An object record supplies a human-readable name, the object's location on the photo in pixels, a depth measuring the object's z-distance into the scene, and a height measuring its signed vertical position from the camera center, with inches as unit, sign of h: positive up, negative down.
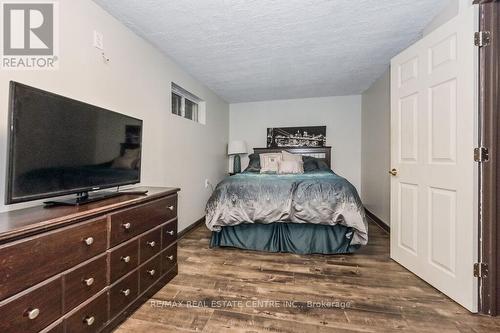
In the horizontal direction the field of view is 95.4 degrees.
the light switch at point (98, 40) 71.2 +40.4
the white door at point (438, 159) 61.7 +3.6
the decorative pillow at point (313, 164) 162.1 +3.4
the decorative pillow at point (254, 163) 163.2 +4.0
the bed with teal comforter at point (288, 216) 95.9 -20.4
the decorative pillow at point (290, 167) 148.9 +1.0
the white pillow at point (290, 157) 163.2 +8.4
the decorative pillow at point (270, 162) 158.6 +4.6
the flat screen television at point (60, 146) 40.6 +4.5
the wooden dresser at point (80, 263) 34.9 -19.2
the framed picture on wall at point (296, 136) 181.2 +26.1
